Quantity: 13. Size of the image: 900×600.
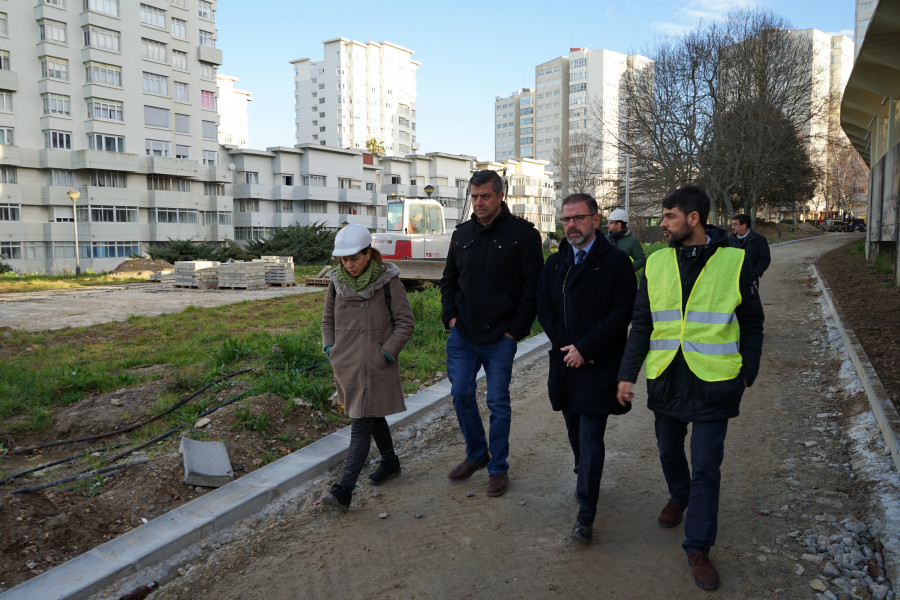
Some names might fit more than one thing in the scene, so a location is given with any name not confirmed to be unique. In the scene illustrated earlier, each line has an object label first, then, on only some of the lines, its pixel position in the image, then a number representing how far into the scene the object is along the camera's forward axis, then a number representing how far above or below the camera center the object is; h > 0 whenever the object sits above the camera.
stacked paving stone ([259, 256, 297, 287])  23.56 -1.26
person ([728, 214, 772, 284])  8.73 -0.10
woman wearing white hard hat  4.43 -0.68
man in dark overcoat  3.84 -0.54
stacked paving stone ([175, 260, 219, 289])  23.17 -1.26
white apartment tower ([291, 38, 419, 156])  122.81 +26.37
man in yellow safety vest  3.32 -0.52
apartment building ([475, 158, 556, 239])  97.88 +7.03
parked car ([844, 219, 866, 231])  63.91 +0.84
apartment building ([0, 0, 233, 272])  45.88 +8.03
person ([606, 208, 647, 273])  7.76 +0.02
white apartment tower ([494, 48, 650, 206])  129.38 +27.91
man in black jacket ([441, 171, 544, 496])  4.58 -0.43
